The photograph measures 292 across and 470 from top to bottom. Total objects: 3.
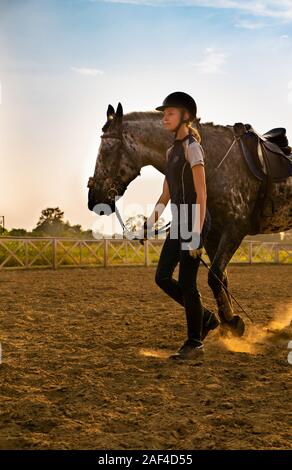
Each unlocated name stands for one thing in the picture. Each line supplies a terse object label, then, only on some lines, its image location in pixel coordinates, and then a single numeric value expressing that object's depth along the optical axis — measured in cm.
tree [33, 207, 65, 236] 6142
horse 564
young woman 473
